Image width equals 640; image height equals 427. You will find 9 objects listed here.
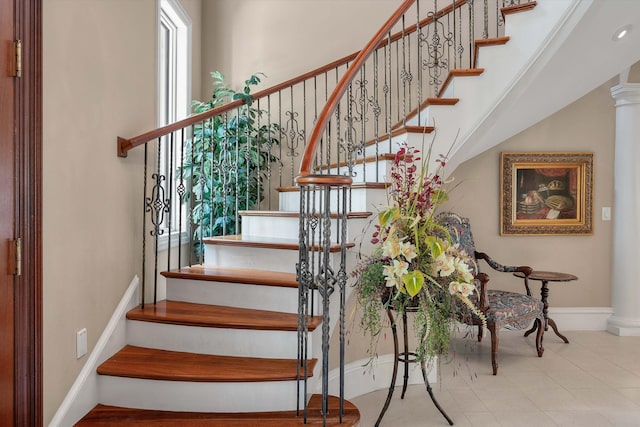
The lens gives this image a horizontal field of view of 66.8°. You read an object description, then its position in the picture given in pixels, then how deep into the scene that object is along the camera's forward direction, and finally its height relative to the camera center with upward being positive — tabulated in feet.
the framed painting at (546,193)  16.03 +0.66
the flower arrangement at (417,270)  7.73 -0.94
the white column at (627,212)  15.21 +0.06
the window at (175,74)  13.38 +4.12
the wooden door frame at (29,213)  6.25 -0.05
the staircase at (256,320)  7.47 -1.91
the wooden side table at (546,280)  14.32 -1.99
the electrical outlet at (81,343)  7.58 -2.10
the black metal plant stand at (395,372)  9.09 -3.13
